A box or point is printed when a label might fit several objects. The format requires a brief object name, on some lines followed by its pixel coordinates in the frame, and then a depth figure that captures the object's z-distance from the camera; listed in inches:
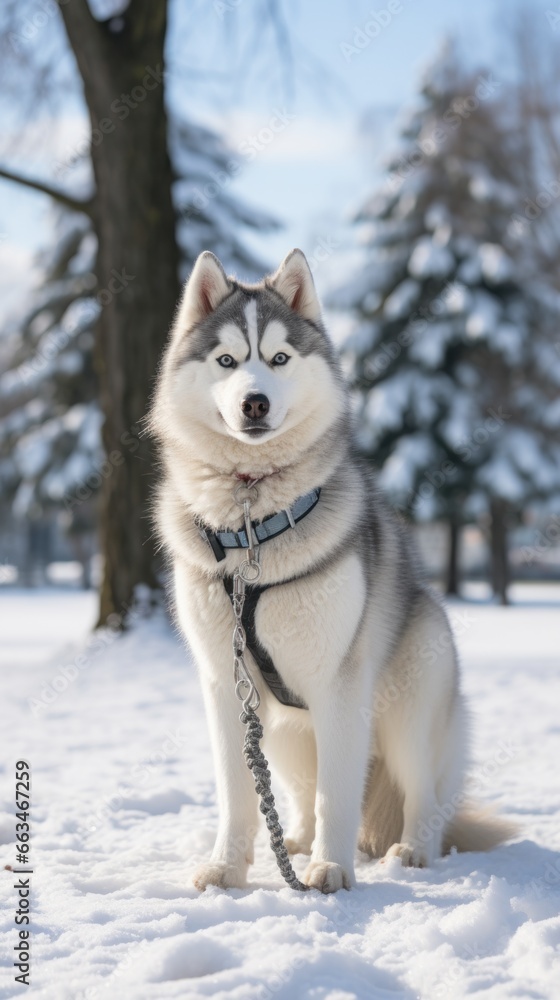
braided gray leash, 109.1
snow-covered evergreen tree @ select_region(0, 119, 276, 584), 708.7
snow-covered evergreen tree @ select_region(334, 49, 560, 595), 662.5
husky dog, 112.1
